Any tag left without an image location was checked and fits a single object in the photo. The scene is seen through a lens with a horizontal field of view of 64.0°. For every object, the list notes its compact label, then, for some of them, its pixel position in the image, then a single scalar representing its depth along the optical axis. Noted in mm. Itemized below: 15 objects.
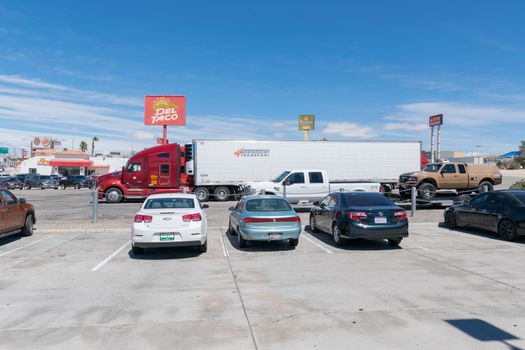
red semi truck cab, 26172
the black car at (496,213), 11531
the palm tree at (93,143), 127588
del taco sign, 43375
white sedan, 9414
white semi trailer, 26344
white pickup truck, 20953
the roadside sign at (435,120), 61784
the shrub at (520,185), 23366
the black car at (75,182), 50028
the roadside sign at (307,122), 68125
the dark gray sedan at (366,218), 10391
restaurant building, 70250
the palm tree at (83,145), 136375
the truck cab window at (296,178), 21056
